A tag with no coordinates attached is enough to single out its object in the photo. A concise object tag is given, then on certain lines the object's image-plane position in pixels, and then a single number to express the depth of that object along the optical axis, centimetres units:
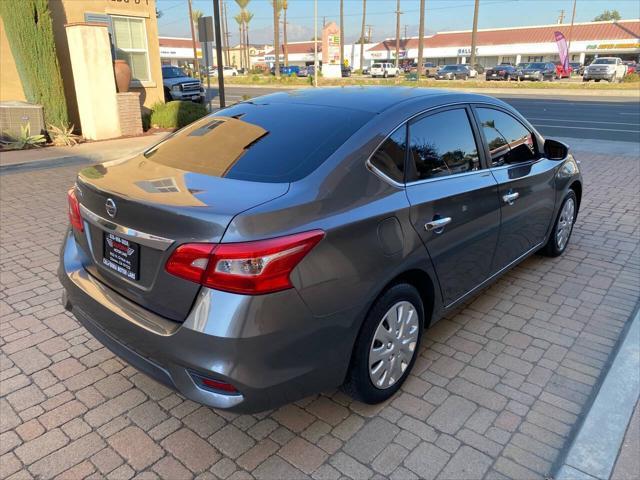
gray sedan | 215
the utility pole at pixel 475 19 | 4878
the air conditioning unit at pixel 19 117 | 1044
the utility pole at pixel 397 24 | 6712
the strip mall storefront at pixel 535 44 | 6525
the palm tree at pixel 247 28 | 8619
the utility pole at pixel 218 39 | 1133
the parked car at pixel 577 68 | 5621
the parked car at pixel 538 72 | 4247
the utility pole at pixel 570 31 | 6894
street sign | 1199
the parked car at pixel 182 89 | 2019
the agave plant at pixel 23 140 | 1045
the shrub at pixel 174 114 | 1296
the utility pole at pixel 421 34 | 4622
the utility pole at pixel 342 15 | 6291
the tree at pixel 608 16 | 11556
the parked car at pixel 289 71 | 6910
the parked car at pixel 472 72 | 4889
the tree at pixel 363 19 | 7096
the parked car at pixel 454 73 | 4869
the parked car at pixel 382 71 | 6128
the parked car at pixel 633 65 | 5471
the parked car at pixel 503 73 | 4347
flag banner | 3678
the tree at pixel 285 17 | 6906
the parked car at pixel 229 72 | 6666
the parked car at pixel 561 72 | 4266
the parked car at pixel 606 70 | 3894
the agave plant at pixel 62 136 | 1086
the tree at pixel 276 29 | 5157
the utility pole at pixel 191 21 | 5429
